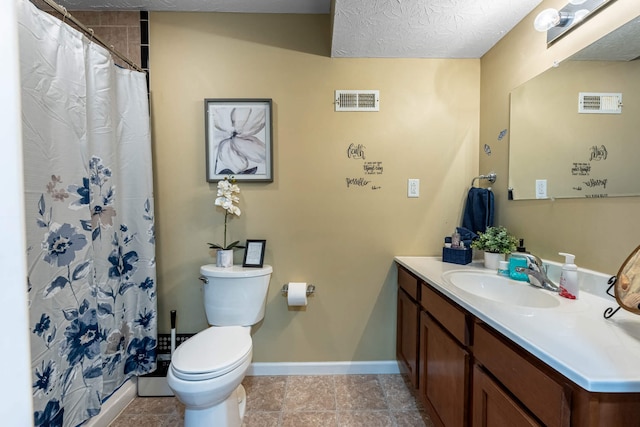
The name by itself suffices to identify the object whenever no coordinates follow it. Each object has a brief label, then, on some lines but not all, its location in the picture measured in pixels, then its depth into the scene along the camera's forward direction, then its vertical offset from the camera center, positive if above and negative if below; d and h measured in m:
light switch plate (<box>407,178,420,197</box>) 1.73 +0.09
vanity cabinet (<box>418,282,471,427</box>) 0.96 -0.69
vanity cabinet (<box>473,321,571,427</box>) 0.59 -0.50
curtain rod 1.04 +0.81
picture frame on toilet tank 1.63 -0.34
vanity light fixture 1.04 +0.79
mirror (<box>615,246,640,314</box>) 0.71 -0.25
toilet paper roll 1.63 -0.61
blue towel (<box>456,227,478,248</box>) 1.52 -0.22
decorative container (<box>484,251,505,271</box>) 1.38 -0.33
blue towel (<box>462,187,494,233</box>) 1.58 -0.06
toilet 1.09 -0.73
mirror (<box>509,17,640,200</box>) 0.91 +0.32
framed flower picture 1.66 +0.41
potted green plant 1.36 -0.24
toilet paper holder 1.71 -0.60
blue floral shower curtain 0.96 -0.08
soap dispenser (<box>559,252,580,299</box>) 0.98 -0.31
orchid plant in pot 1.59 -0.02
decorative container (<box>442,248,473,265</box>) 1.50 -0.33
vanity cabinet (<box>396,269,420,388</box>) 1.42 -0.75
